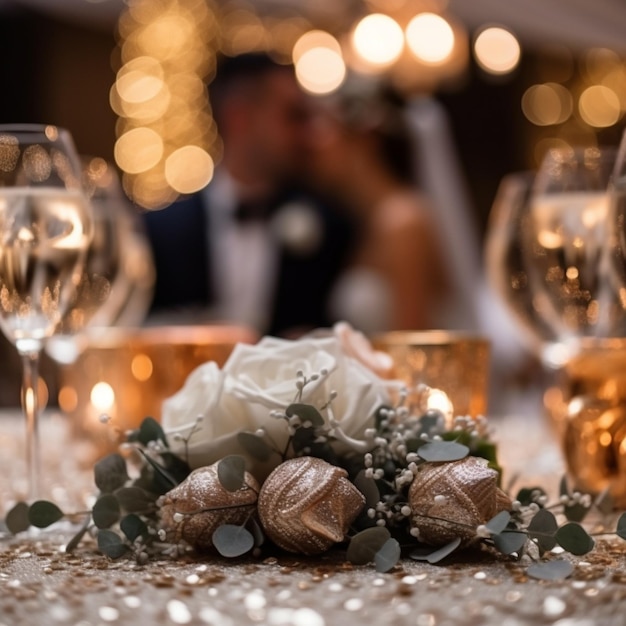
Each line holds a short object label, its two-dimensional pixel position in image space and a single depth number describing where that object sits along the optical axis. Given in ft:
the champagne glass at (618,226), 2.06
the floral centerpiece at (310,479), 1.76
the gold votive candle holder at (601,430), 2.39
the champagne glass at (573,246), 2.61
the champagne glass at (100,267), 3.12
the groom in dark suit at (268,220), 9.27
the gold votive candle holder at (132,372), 3.11
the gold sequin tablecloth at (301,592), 1.41
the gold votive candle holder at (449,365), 2.58
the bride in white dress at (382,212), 9.68
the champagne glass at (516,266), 3.11
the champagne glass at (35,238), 2.33
